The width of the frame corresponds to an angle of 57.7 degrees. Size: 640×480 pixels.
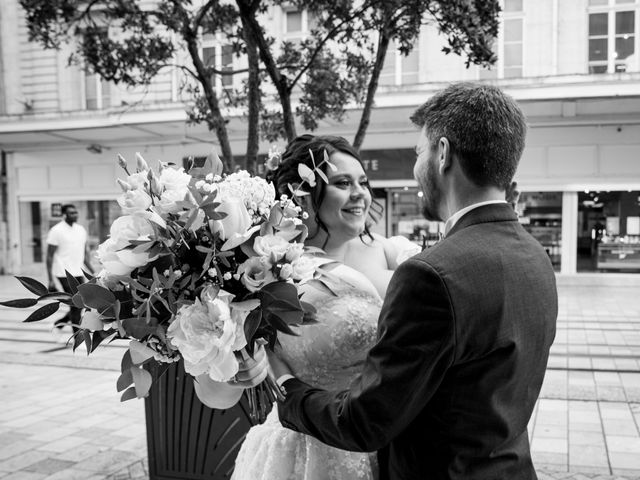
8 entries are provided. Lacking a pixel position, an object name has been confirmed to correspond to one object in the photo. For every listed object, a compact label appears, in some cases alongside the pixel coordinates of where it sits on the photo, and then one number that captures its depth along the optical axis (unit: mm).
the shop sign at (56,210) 17406
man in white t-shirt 7777
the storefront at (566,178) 12820
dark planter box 3086
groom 1217
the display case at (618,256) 13180
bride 1768
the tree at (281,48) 4262
